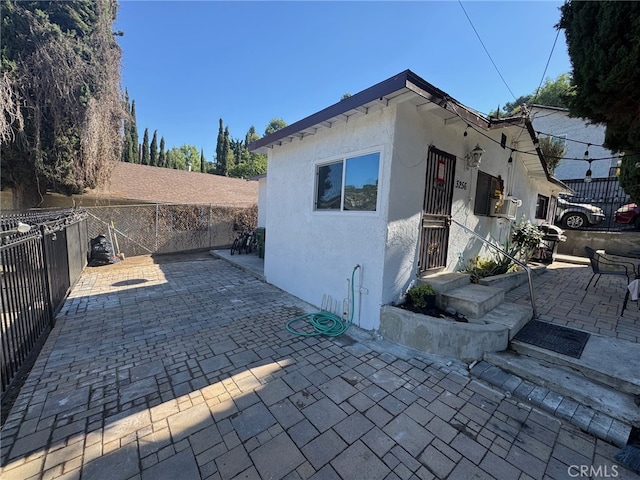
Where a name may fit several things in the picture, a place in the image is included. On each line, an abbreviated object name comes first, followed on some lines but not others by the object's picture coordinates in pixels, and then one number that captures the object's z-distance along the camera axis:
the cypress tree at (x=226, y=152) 32.12
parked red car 9.66
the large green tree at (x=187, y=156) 45.31
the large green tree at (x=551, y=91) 23.04
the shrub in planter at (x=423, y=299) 3.68
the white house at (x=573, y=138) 15.10
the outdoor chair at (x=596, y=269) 4.94
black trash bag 7.69
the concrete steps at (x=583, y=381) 2.22
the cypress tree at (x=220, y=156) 32.31
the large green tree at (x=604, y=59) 2.65
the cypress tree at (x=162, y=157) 27.53
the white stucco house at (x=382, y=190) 3.62
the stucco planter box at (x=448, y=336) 3.12
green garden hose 3.77
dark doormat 3.04
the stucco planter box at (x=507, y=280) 4.84
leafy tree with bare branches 7.18
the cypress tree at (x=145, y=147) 26.44
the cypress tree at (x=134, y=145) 22.72
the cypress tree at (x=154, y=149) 26.78
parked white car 10.79
